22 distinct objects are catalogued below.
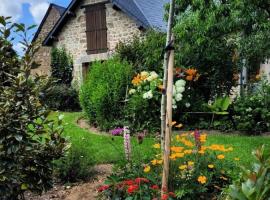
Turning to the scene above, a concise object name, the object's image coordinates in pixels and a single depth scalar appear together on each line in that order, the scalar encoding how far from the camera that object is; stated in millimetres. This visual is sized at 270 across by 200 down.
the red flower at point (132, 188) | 3615
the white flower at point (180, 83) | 9625
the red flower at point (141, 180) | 3741
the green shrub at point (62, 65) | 19219
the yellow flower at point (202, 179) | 3996
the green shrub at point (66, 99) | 16316
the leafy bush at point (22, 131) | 3893
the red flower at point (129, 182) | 3752
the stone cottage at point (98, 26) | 17156
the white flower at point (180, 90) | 9570
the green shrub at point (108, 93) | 10578
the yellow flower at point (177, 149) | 4199
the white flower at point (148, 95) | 9766
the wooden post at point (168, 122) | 3686
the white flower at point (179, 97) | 9453
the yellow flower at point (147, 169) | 4173
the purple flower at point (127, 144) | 4871
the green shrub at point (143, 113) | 9875
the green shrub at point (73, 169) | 5492
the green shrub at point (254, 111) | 9062
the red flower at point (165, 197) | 3662
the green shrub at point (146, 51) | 11734
